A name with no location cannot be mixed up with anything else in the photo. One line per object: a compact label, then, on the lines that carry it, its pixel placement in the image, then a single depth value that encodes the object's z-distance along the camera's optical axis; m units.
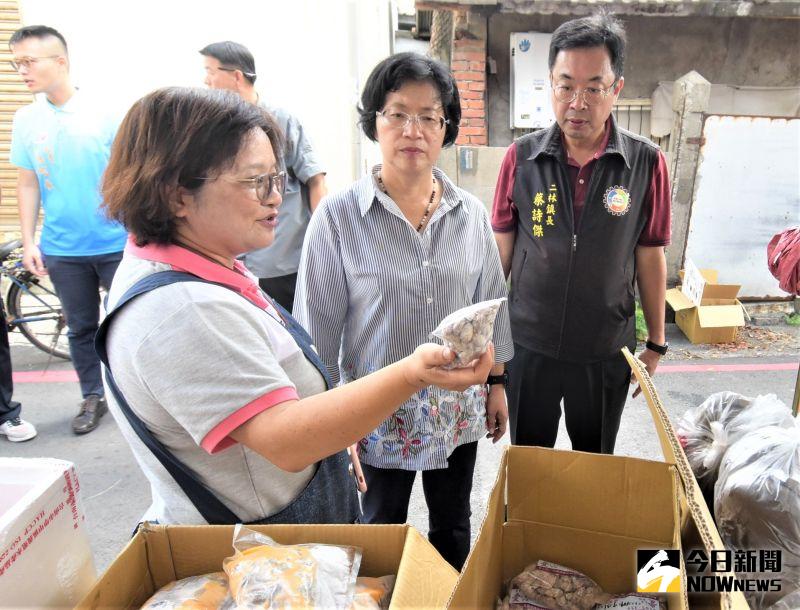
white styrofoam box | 0.76
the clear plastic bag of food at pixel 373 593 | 0.86
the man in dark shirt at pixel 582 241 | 1.94
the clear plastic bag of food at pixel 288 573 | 0.80
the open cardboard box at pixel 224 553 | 0.88
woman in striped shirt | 1.59
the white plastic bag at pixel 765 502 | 1.00
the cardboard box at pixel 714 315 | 4.55
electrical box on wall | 5.11
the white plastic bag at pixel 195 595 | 0.85
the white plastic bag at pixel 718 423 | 1.22
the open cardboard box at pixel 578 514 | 1.09
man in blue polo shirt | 2.89
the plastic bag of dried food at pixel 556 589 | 1.14
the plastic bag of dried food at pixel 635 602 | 1.04
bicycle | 4.13
